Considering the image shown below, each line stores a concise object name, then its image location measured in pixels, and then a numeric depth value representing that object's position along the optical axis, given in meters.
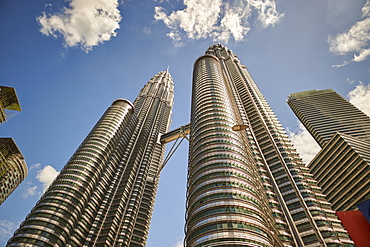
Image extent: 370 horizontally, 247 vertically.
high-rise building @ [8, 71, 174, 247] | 65.69
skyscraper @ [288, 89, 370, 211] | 92.31
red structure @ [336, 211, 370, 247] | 16.67
